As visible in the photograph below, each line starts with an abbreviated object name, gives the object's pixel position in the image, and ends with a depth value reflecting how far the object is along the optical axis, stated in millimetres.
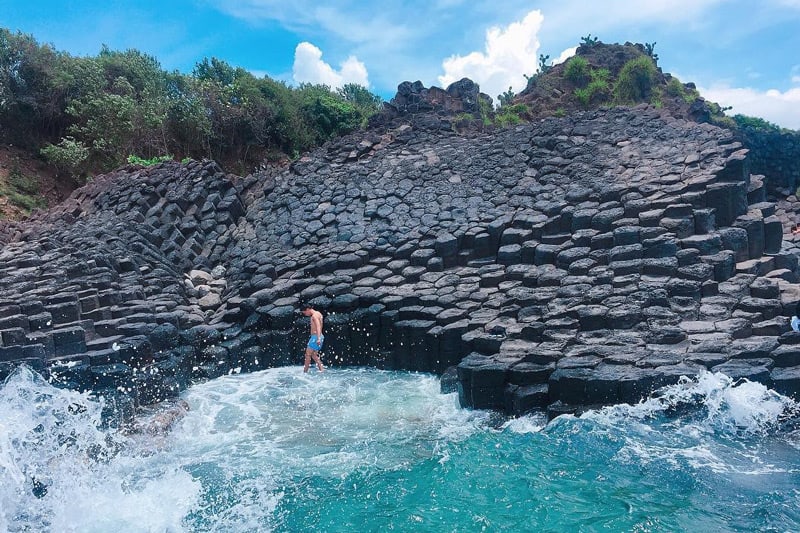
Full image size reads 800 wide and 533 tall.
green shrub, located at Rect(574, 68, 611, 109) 19891
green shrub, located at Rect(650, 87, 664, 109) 19767
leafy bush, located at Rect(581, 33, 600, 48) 22078
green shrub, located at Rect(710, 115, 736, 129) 19775
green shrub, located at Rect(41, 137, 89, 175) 19094
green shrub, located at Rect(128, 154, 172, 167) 16612
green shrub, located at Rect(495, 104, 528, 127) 18531
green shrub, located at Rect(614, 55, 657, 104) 19812
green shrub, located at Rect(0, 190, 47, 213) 18391
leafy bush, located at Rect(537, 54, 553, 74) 22259
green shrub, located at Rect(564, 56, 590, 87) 20547
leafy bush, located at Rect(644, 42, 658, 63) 21495
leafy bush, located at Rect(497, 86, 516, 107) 21417
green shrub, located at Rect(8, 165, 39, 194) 19250
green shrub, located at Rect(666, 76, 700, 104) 20795
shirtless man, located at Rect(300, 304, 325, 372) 9344
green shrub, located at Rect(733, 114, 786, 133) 23100
